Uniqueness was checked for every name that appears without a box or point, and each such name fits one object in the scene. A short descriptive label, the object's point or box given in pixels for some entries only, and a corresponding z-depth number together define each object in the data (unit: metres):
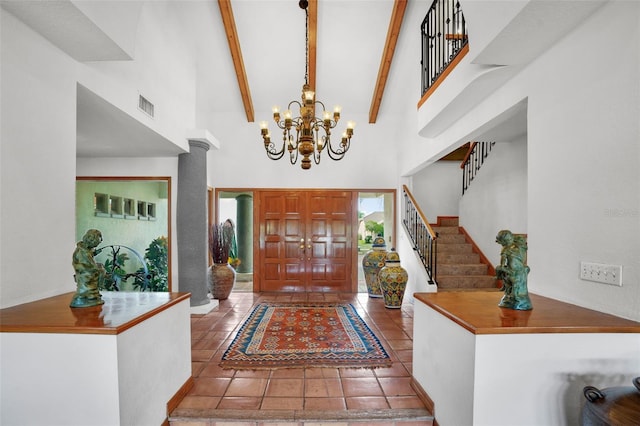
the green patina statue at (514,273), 1.85
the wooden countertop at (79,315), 1.55
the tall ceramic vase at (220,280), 5.30
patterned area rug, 2.93
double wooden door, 6.22
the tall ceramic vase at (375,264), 5.64
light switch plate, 1.63
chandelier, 3.42
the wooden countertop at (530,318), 1.54
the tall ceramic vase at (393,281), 4.81
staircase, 4.67
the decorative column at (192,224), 4.64
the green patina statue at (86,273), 1.87
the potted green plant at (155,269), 5.71
